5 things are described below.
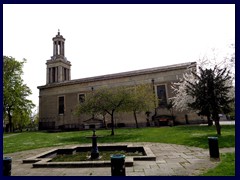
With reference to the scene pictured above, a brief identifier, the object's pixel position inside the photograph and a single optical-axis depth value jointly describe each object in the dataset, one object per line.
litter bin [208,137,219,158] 7.40
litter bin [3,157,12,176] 5.95
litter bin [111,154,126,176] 4.82
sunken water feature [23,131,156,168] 7.11
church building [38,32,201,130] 34.78
